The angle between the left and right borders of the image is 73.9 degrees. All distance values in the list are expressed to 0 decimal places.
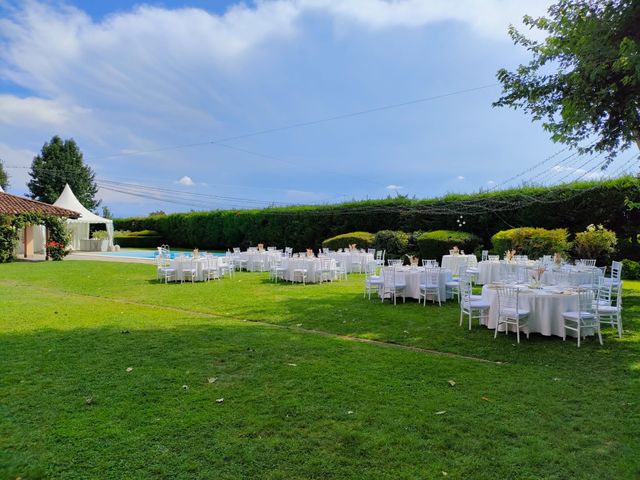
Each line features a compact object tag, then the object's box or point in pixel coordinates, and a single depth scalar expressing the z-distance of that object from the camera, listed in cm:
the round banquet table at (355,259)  1838
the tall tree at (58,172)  4572
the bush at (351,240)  2166
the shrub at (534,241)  1517
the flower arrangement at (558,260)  1096
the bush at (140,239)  3884
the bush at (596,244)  1496
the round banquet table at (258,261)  1939
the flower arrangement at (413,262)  1196
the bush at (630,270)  1509
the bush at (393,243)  2088
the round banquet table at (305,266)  1513
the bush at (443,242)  1872
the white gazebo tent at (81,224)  3338
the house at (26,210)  2392
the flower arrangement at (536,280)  798
